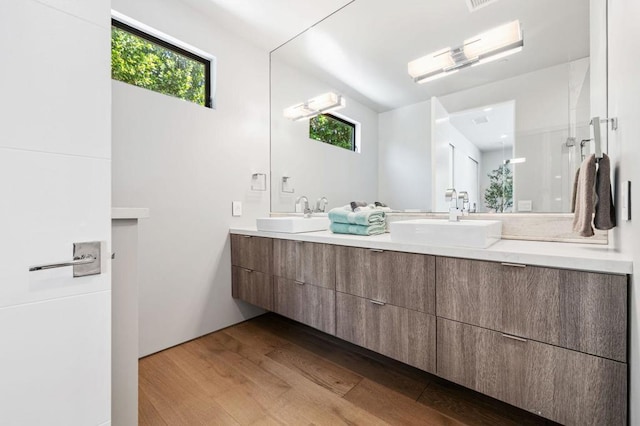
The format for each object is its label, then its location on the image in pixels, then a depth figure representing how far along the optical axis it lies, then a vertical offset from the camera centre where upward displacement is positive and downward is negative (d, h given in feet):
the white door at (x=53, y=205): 2.28 +0.06
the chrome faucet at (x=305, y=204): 8.21 +0.23
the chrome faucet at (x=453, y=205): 5.28 +0.12
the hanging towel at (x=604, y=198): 3.52 +0.15
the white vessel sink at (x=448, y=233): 3.89 -0.34
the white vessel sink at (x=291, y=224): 6.42 -0.32
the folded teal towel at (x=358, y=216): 5.70 -0.11
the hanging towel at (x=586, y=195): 3.53 +0.20
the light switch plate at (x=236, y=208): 7.85 +0.10
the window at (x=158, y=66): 5.99 +3.50
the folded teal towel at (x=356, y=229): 5.72 -0.38
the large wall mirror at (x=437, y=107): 4.65 +2.24
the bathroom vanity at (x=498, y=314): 3.01 -1.43
